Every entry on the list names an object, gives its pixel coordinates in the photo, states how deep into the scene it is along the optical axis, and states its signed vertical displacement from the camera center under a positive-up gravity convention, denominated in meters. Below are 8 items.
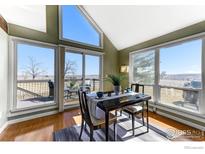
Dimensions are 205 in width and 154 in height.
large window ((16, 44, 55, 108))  2.73 +0.01
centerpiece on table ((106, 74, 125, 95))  2.44 -0.11
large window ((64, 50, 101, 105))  3.57 +0.11
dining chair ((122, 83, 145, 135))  2.12 -0.66
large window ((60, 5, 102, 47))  3.46 +1.66
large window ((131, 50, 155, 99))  3.44 +0.24
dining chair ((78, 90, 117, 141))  1.68 -0.67
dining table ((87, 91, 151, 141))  1.64 -0.43
